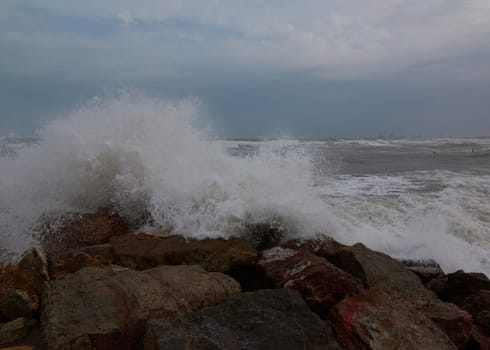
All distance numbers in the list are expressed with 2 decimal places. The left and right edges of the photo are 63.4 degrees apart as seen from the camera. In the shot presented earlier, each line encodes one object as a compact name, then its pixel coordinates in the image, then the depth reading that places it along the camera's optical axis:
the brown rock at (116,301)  2.38
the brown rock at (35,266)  3.22
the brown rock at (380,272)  3.75
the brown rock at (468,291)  3.65
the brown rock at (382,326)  2.63
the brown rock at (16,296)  2.99
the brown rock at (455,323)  3.03
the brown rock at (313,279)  3.18
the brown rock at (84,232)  3.96
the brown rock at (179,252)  3.73
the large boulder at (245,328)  2.29
